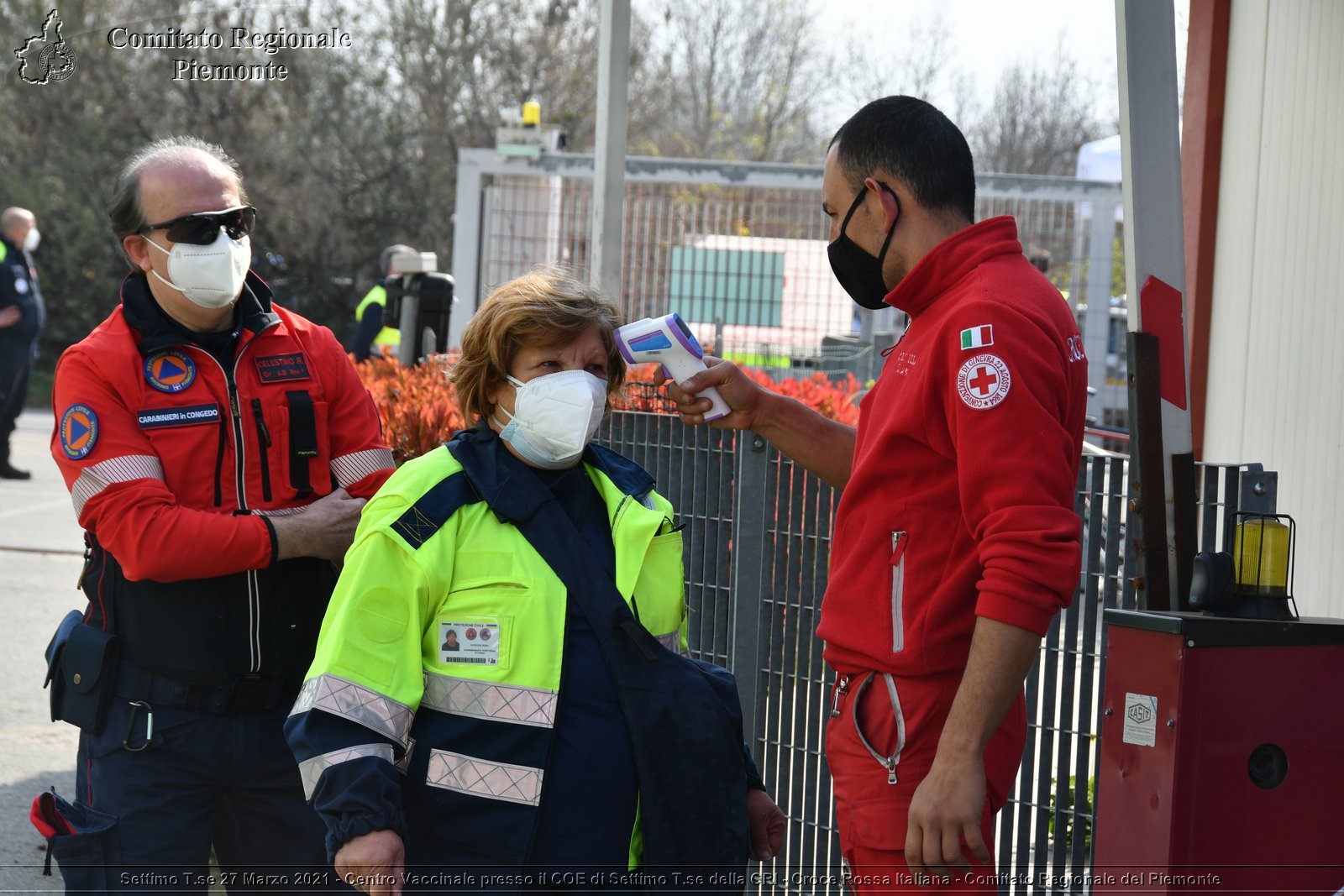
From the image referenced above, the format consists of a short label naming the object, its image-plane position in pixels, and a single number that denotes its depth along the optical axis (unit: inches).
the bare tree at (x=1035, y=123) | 1903.3
